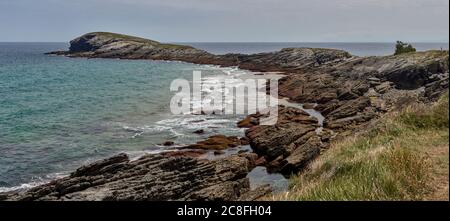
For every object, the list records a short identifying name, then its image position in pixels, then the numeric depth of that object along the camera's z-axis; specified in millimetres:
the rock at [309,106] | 52844
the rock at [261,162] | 29747
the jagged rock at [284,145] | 28156
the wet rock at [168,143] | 35781
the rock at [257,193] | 21238
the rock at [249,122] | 43000
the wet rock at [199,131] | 40272
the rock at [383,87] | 61434
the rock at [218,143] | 34431
